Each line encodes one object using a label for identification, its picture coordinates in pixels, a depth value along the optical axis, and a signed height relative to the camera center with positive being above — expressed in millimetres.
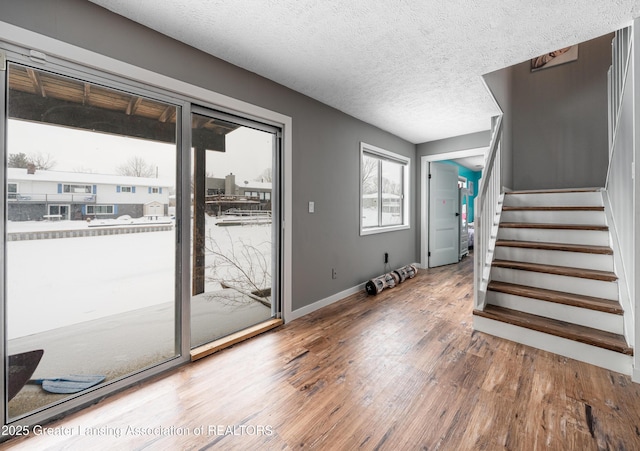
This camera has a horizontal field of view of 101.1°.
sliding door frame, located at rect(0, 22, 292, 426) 1359 +885
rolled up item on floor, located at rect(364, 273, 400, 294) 3539 -799
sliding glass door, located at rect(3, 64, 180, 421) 1422 -66
